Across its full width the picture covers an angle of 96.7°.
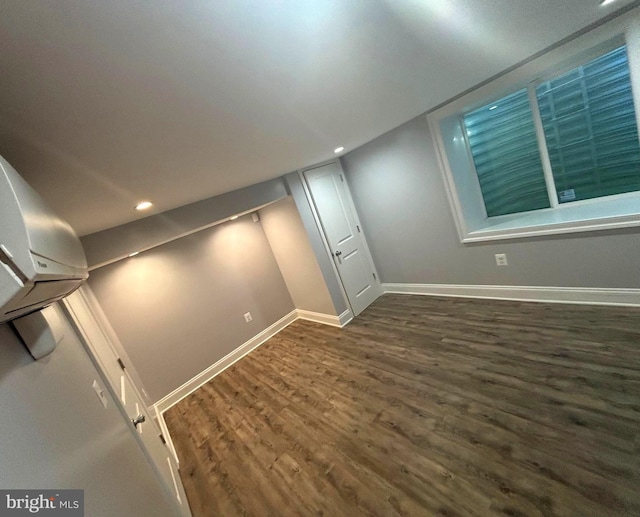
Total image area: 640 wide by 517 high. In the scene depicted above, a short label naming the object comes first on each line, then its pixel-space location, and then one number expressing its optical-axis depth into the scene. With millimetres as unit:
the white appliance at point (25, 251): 418
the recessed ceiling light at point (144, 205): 2051
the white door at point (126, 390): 1664
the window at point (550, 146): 2234
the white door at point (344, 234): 3787
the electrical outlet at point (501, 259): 3002
